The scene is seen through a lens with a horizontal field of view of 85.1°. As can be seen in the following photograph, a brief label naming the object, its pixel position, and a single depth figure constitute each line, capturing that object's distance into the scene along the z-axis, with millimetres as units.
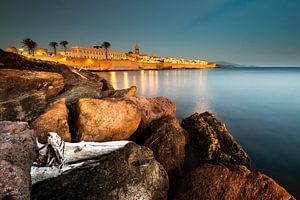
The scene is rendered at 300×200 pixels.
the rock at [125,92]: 6988
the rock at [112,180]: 2441
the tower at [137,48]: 155125
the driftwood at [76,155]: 2688
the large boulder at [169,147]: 3799
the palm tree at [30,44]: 73375
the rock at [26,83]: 4355
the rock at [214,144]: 4902
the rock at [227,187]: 2555
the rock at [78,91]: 5525
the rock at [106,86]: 11286
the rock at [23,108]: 3660
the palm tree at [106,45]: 100625
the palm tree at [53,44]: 87156
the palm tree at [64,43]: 90125
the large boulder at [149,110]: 5398
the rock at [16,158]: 1757
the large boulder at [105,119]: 3918
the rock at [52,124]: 3564
